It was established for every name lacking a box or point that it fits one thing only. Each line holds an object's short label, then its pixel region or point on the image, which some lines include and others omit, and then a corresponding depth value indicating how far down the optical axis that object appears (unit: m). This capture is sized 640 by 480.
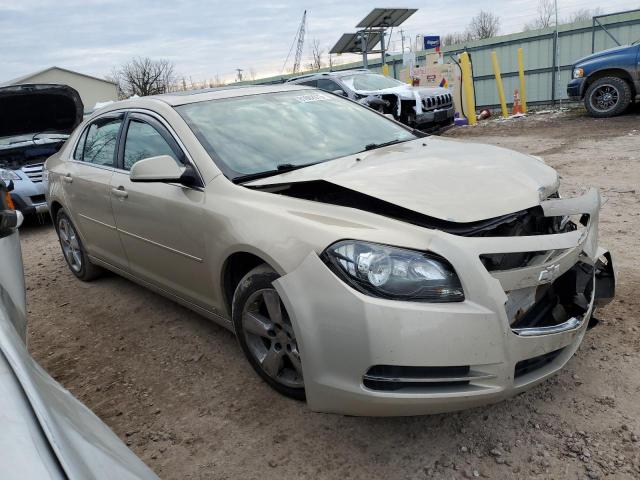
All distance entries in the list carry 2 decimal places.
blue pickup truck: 10.51
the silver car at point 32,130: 7.26
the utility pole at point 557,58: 14.98
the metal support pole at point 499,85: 14.50
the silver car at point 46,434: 1.06
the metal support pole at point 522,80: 14.27
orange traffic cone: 14.54
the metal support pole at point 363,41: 17.36
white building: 48.34
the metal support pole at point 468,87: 14.35
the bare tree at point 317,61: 53.25
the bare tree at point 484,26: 54.38
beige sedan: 1.96
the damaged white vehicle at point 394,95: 11.48
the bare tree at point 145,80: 45.06
